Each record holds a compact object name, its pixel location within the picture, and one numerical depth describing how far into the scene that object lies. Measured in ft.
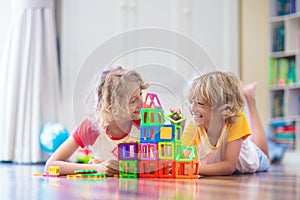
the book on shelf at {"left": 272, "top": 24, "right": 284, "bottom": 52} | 14.87
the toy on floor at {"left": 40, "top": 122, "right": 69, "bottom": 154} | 10.89
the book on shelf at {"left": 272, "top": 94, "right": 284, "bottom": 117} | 14.88
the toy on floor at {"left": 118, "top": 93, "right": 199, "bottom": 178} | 6.59
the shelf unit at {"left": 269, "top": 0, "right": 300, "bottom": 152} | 14.44
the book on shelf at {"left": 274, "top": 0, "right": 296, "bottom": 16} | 14.56
